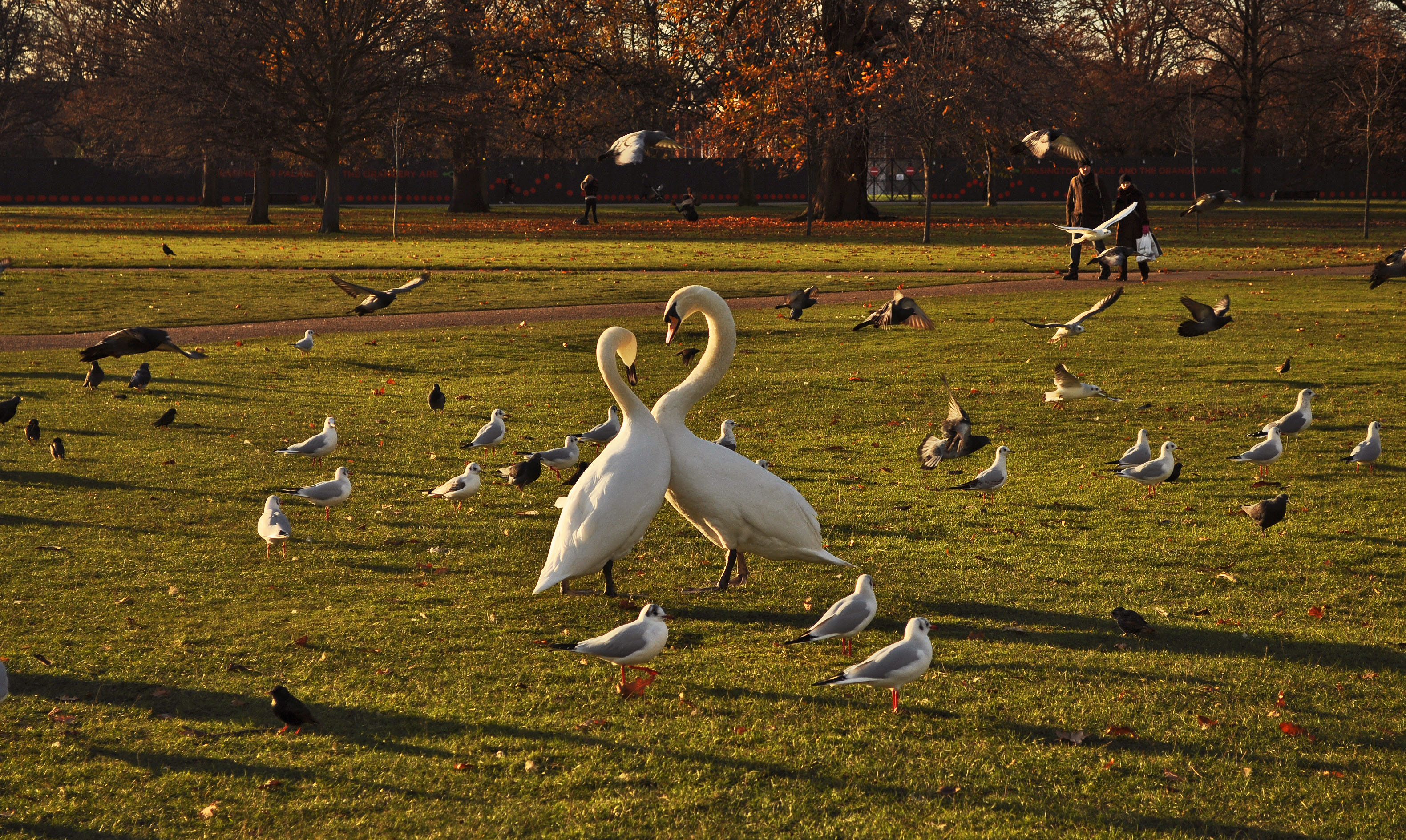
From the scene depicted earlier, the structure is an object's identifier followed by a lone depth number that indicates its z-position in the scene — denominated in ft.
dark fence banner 224.53
